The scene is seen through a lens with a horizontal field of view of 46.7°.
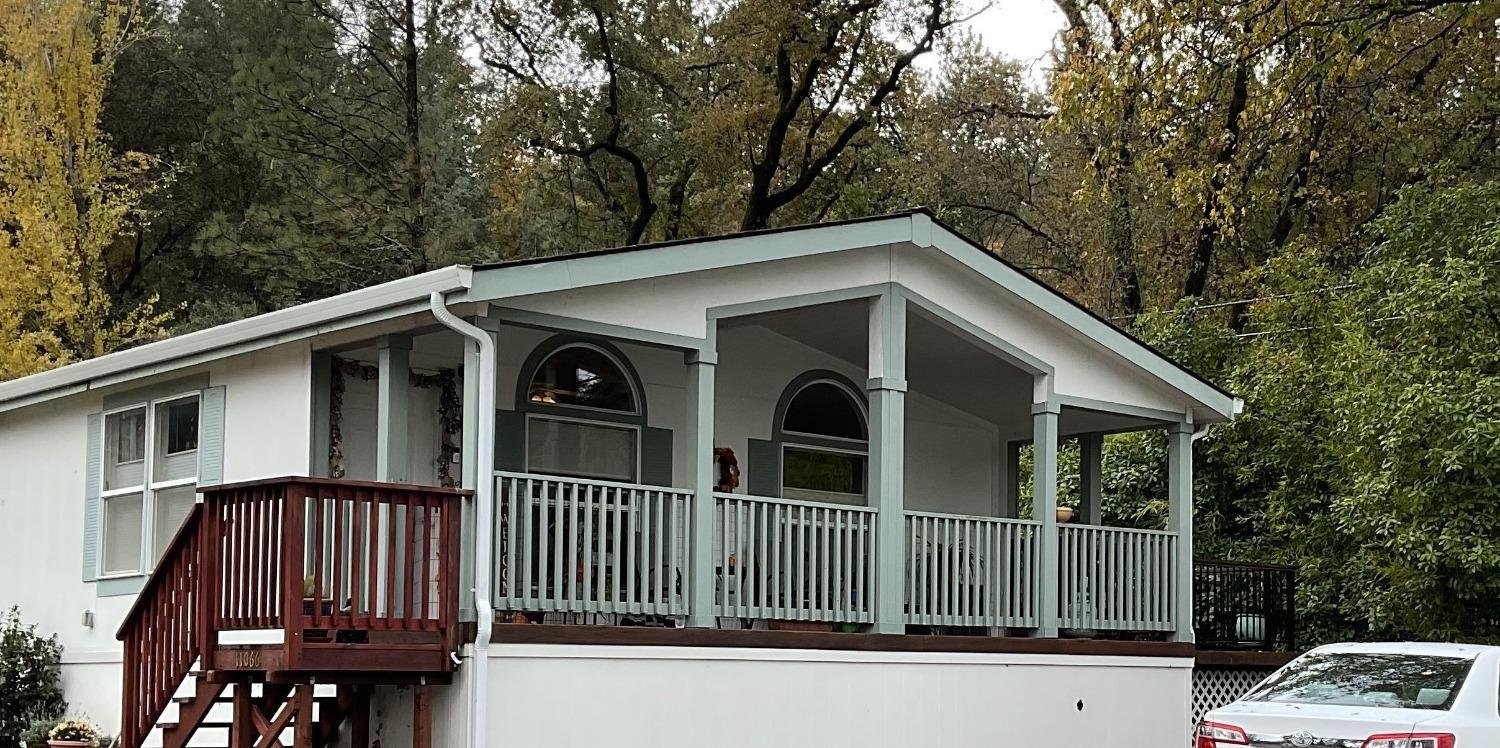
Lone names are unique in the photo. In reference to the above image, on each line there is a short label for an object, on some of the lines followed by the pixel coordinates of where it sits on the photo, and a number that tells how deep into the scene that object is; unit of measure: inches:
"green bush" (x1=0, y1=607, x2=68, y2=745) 602.5
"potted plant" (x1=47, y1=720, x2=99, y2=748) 551.9
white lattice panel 660.7
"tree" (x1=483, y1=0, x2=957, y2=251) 1087.6
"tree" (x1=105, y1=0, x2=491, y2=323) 1113.4
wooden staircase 402.3
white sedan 415.5
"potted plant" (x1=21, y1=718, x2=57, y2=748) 579.5
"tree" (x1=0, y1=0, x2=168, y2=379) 926.4
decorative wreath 577.9
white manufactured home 425.7
